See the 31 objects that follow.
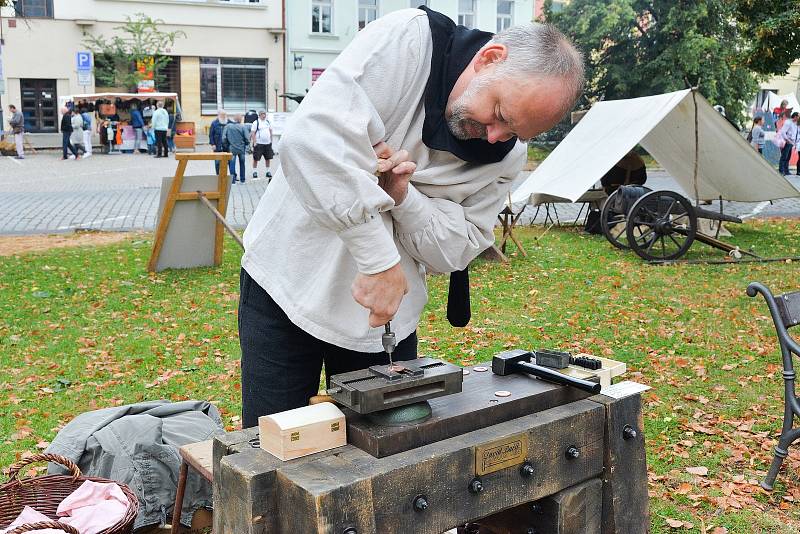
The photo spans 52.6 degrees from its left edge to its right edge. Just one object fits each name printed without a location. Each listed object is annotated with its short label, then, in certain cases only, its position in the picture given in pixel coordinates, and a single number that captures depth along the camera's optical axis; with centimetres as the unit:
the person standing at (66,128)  2142
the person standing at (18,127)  2155
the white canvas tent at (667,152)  942
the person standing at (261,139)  1762
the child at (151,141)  2325
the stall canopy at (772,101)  2445
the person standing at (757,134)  2084
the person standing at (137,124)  2348
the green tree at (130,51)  2764
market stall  2392
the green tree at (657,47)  2269
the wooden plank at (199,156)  676
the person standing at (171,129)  2428
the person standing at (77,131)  2177
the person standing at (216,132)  1845
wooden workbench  147
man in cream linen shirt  170
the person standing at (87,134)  2250
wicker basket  283
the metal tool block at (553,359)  200
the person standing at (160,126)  2199
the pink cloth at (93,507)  269
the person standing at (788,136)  1912
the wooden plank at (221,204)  751
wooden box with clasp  153
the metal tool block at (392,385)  155
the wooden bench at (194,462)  275
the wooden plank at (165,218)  734
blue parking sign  2703
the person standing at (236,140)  1620
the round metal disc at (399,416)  161
